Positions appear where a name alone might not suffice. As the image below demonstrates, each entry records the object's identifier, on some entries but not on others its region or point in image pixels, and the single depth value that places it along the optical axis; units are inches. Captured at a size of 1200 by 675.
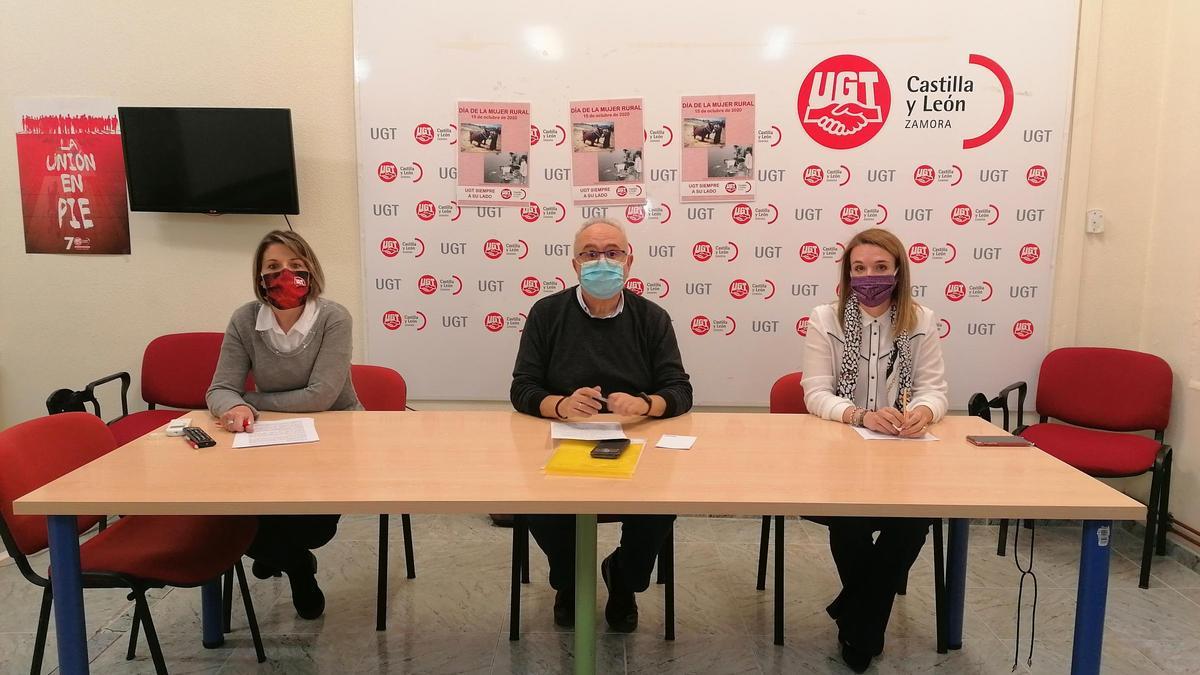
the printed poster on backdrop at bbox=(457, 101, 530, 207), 129.5
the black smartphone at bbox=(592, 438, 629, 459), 72.0
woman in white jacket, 85.5
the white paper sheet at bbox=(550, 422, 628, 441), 79.5
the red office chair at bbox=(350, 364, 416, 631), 110.3
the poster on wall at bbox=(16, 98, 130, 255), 132.0
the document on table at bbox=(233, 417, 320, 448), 78.5
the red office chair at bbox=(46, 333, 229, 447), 130.6
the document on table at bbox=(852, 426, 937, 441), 81.9
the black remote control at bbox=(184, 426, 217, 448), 77.0
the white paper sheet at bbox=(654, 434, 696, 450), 77.5
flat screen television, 126.9
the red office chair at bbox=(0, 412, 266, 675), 68.6
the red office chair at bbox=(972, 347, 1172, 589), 112.2
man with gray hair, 90.3
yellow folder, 67.9
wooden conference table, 60.7
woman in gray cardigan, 93.4
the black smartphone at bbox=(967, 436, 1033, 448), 79.3
